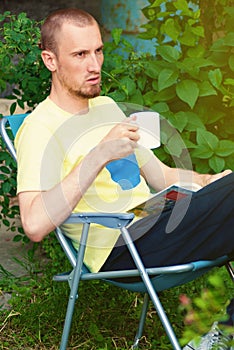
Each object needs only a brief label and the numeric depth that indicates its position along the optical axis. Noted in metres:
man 3.58
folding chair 3.55
